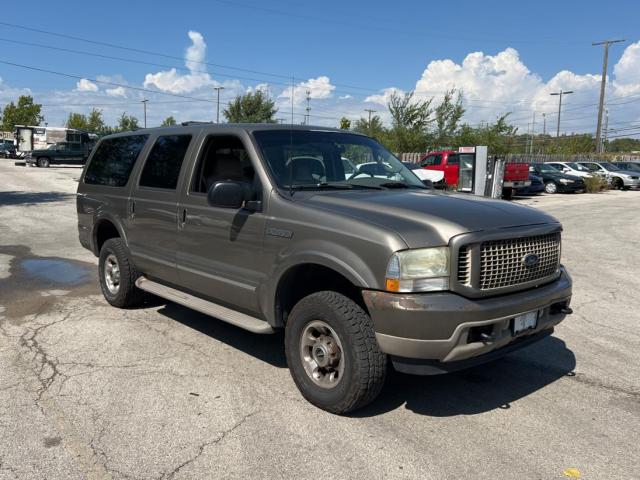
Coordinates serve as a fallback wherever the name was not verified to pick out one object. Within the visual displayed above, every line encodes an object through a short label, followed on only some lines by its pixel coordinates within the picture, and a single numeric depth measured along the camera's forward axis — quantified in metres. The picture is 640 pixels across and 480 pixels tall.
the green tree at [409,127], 40.41
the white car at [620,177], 31.90
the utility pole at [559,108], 61.97
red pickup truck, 22.52
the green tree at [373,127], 43.97
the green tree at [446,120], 41.02
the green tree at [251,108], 53.09
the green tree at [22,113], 67.81
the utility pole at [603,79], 42.94
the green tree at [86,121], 79.38
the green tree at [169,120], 75.88
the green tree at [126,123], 75.11
